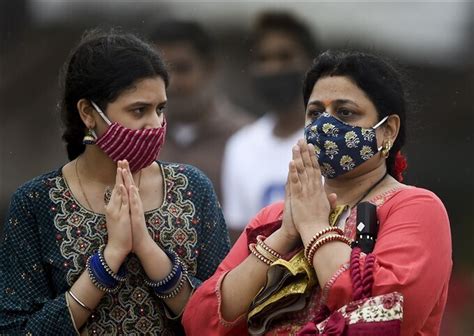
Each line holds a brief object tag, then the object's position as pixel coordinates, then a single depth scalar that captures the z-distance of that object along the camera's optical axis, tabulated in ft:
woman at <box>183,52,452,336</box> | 27.76
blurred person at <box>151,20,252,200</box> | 48.17
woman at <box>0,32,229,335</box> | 30.29
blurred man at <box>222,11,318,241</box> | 45.76
